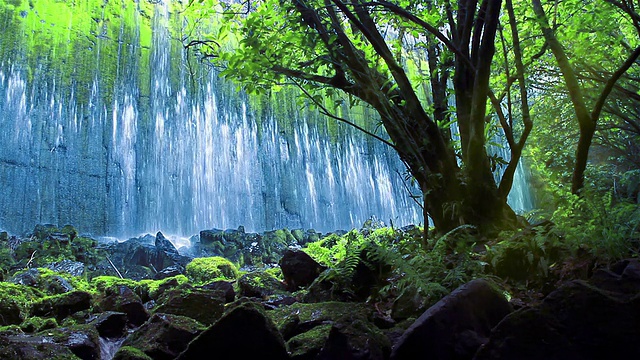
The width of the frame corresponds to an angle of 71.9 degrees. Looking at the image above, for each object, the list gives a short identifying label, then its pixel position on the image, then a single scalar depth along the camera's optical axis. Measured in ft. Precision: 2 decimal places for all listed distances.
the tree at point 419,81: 13.89
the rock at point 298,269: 18.45
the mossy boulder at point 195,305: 12.41
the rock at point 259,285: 18.15
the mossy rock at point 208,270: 29.22
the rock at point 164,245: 48.37
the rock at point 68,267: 34.26
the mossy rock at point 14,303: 14.92
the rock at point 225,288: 17.71
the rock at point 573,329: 5.96
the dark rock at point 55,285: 21.27
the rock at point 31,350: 8.18
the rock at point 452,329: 7.01
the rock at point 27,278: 22.16
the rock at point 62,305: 16.22
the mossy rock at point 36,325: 13.76
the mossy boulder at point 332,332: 7.56
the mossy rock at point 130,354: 8.80
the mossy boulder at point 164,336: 9.72
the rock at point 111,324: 12.93
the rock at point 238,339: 7.88
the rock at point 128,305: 15.44
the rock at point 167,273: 34.19
